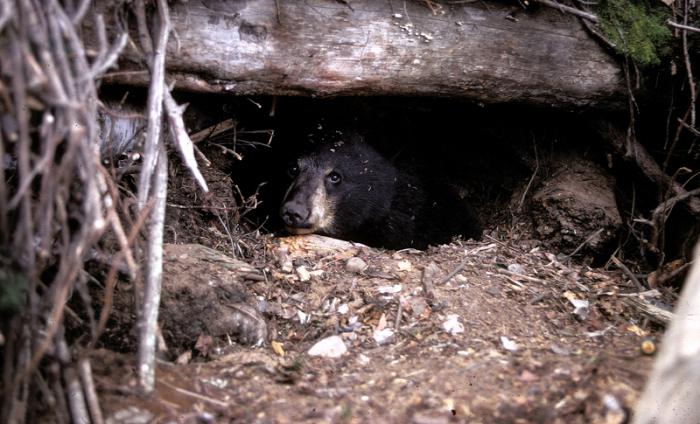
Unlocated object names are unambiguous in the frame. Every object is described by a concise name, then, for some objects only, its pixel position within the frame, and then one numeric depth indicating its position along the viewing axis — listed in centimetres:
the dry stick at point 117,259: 185
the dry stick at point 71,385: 187
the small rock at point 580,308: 310
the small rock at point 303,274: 342
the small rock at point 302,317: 310
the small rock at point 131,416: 199
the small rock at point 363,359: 267
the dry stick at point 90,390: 186
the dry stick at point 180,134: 226
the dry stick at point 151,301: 208
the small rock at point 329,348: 277
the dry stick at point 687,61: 344
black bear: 448
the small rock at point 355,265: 350
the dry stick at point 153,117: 217
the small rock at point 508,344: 267
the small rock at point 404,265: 350
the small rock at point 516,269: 361
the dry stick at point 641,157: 395
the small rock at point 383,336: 287
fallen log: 281
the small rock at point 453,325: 286
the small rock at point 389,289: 325
